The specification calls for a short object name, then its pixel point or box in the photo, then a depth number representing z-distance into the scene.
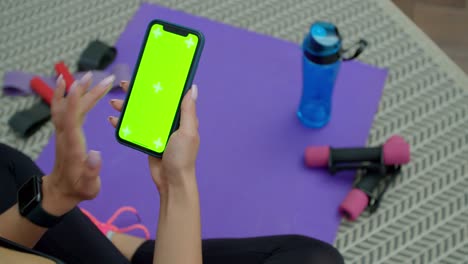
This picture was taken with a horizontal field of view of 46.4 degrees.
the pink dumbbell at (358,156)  1.14
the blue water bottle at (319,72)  1.06
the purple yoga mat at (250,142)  1.15
